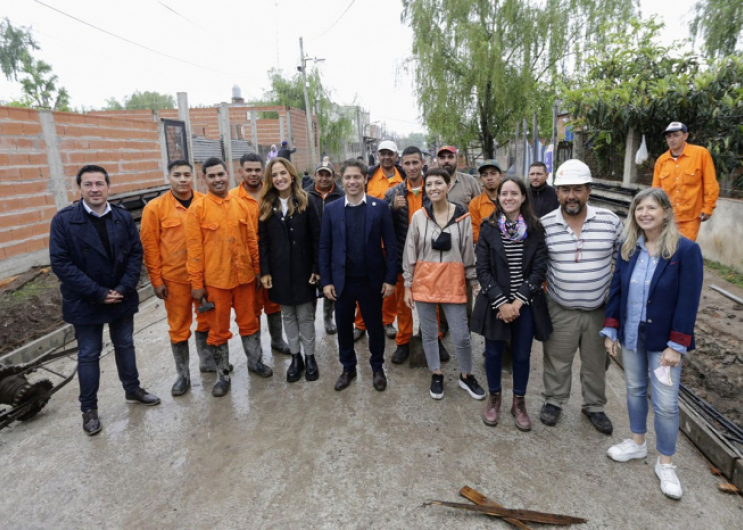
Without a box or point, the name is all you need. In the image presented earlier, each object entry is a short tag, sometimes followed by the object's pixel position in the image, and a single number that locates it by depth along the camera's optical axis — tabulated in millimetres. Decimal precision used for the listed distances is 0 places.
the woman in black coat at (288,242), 3881
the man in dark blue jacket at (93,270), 3186
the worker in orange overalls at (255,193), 4113
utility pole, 22700
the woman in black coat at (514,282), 3064
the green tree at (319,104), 30156
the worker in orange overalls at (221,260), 3740
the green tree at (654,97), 7000
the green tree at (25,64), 25172
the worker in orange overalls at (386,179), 4824
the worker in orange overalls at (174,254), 3824
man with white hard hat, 2973
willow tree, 14484
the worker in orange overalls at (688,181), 5047
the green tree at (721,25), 14648
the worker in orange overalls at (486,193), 4145
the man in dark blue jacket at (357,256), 3715
